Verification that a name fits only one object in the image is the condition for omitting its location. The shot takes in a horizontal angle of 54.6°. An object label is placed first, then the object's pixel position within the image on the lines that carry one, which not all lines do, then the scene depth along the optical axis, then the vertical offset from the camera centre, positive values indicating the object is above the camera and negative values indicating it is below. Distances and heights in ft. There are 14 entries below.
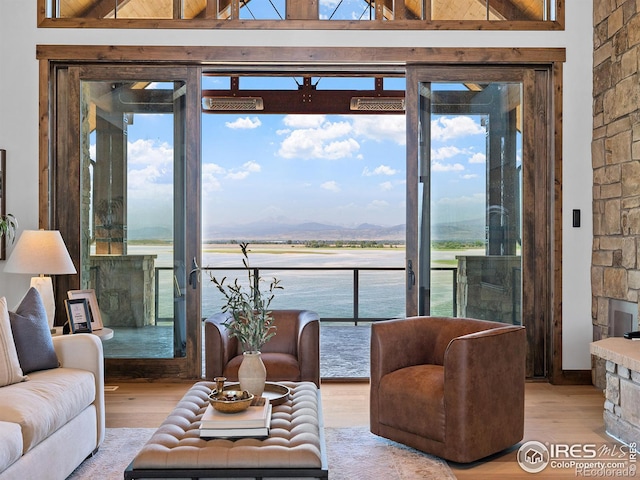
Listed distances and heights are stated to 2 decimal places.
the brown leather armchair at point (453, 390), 10.77 -2.73
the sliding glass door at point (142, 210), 17.15 +0.86
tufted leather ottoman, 7.47 -2.64
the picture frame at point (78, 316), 13.41 -1.63
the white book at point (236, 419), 8.28 -2.42
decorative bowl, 8.63 -2.26
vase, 9.89 -2.17
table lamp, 13.52 -0.40
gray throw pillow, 10.76 -1.68
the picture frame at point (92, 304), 14.04 -1.45
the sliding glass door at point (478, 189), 17.20 +1.42
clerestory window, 16.87 +6.23
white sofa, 8.37 -2.62
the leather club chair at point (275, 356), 13.52 -2.62
